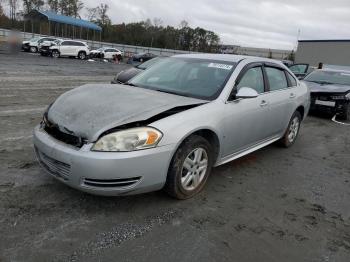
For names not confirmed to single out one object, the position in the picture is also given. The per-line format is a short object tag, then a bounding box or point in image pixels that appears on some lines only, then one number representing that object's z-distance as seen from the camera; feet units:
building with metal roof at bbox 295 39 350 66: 99.71
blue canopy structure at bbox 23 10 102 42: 157.28
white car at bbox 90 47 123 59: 128.88
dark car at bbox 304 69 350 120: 31.65
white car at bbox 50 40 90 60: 107.86
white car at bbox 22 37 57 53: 117.70
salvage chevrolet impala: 11.11
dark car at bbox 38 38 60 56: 106.20
